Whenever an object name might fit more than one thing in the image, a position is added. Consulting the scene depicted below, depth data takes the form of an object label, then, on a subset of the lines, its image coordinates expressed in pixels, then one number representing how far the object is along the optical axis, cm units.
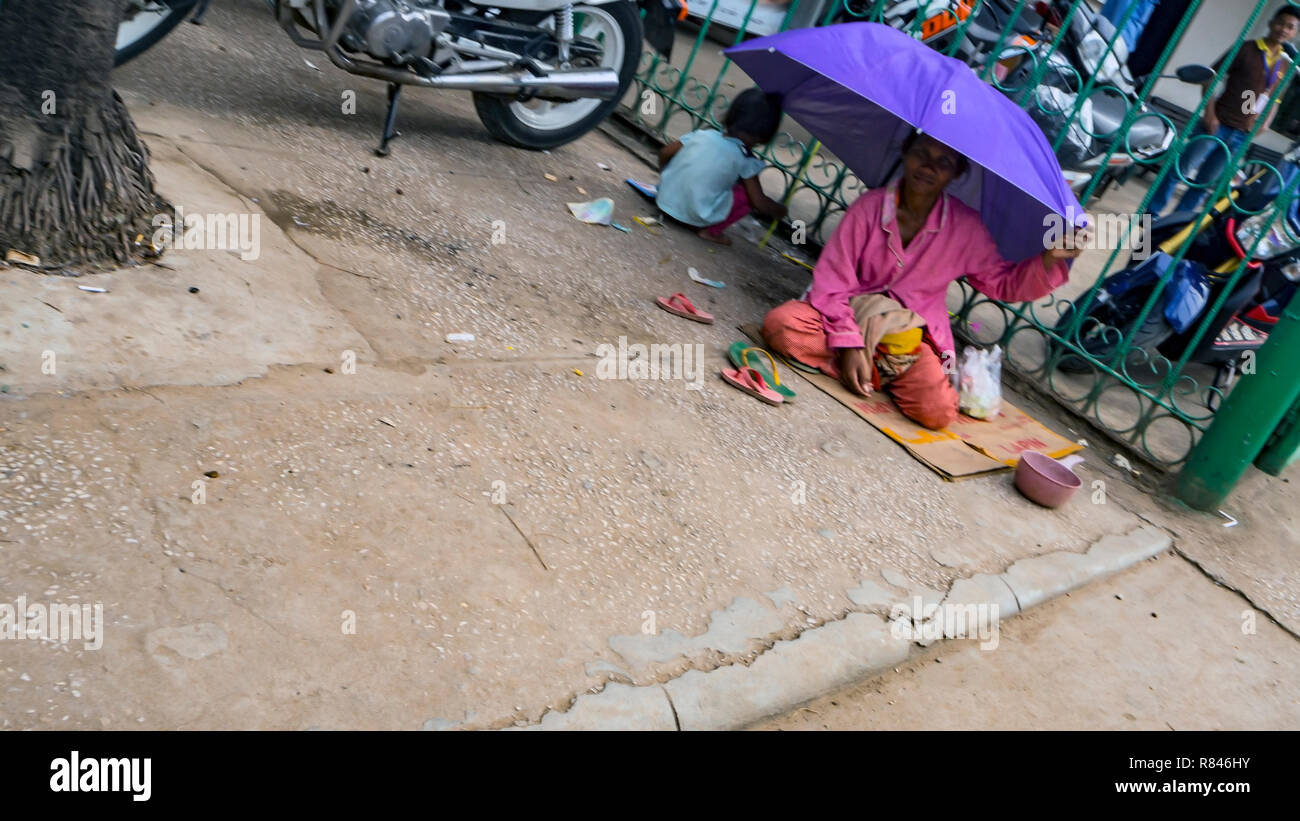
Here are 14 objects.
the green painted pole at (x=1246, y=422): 398
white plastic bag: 443
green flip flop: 400
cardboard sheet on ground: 395
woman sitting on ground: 420
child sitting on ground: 493
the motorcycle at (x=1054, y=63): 482
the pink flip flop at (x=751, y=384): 385
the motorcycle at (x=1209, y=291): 472
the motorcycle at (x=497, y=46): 400
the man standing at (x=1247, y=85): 632
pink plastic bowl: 385
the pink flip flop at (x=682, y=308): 425
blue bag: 476
